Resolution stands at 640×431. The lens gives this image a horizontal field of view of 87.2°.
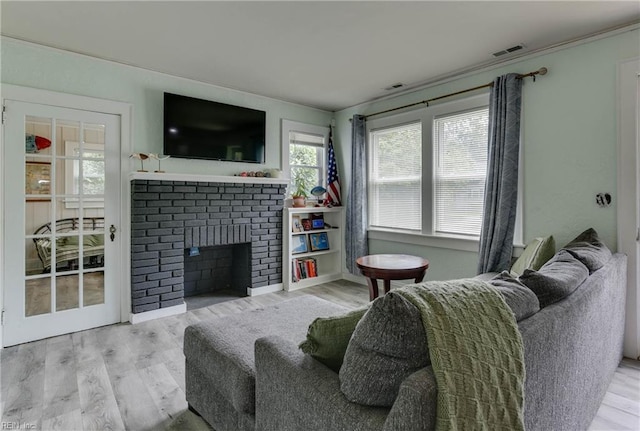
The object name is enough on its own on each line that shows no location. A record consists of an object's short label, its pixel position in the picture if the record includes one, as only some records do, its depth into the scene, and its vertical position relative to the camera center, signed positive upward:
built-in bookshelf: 4.34 -0.43
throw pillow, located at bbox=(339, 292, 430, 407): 0.90 -0.37
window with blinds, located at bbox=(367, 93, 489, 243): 3.47 +0.50
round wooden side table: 2.76 -0.45
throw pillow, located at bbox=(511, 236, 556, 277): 2.49 -0.31
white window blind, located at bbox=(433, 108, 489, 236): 3.43 +0.47
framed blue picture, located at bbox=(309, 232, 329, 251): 4.72 -0.37
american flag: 4.80 +0.46
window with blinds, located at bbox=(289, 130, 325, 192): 4.66 +0.82
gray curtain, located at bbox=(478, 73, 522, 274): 3.04 +0.37
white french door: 2.77 -0.04
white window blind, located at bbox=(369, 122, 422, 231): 4.02 +0.47
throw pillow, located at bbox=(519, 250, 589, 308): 1.34 -0.28
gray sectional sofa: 0.95 -0.60
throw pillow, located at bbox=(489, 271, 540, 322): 1.15 -0.29
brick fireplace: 3.27 -0.15
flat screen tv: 3.52 +0.96
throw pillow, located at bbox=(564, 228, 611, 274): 1.87 -0.23
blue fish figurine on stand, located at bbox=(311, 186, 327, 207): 4.69 +0.32
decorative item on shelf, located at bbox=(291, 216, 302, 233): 4.46 -0.12
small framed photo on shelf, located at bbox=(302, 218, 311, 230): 4.61 -0.12
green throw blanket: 0.81 -0.38
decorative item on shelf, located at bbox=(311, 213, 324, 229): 4.69 -0.08
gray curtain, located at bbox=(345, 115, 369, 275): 4.50 +0.40
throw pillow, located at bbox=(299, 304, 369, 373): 1.15 -0.43
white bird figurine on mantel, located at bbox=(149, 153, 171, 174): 3.32 +0.59
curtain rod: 2.92 +1.27
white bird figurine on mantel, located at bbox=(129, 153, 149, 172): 3.20 +0.57
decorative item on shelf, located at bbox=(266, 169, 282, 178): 4.21 +0.53
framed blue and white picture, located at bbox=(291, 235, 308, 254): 4.47 -0.39
